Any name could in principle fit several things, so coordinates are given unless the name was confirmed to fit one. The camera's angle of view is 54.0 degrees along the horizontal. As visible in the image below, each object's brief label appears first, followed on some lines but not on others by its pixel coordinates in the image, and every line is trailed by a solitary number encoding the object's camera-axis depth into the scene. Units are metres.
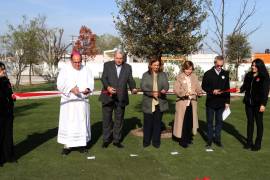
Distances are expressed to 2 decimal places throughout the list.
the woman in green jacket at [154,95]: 5.70
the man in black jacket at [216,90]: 5.73
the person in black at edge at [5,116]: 4.73
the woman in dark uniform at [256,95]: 5.44
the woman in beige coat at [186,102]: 5.81
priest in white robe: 5.36
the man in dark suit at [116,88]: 5.69
